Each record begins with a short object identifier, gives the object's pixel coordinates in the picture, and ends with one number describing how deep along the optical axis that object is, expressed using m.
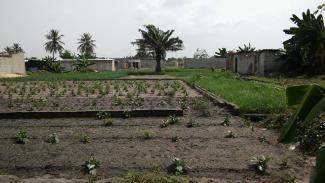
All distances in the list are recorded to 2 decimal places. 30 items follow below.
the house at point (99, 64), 66.25
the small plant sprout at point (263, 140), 7.76
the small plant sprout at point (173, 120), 9.70
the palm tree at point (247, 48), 57.05
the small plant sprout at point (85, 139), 7.71
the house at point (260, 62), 34.06
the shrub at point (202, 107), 11.31
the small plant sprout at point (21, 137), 7.73
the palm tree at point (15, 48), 91.81
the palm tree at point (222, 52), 65.07
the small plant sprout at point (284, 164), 6.11
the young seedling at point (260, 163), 5.86
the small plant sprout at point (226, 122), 9.55
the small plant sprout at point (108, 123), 9.58
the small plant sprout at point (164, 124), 9.30
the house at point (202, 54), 102.56
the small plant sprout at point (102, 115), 10.48
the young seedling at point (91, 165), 5.76
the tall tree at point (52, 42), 74.56
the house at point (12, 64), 46.61
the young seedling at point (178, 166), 5.68
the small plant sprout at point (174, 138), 7.76
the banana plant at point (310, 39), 28.11
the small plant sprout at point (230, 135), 8.17
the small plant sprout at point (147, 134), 8.08
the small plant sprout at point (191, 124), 9.35
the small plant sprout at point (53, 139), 7.71
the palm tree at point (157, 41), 47.09
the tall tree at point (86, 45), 81.94
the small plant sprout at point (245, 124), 9.48
